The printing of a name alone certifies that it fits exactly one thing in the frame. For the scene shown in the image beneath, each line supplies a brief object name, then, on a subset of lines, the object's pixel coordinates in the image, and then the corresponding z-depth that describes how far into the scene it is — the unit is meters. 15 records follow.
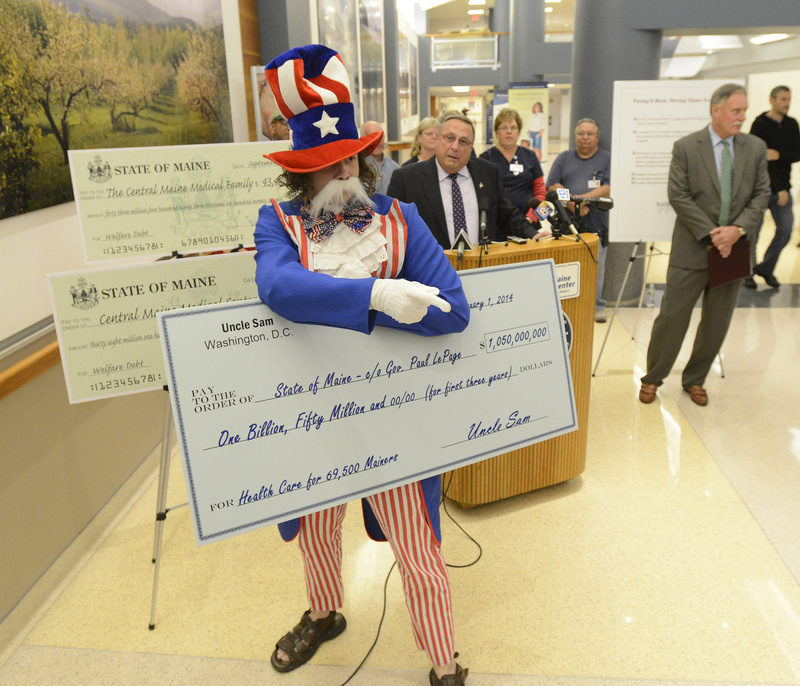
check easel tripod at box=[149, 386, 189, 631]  2.26
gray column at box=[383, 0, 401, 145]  10.91
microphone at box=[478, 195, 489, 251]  2.38
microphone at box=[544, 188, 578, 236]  2.68
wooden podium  2.62
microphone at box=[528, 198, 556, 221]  2.67
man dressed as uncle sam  1.39
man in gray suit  3.46
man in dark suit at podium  3.15
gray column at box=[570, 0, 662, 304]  5.46
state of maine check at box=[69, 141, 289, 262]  2.20
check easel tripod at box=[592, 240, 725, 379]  4.20
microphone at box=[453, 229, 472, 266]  2.37
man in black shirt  5.73
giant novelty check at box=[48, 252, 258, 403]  2.03
